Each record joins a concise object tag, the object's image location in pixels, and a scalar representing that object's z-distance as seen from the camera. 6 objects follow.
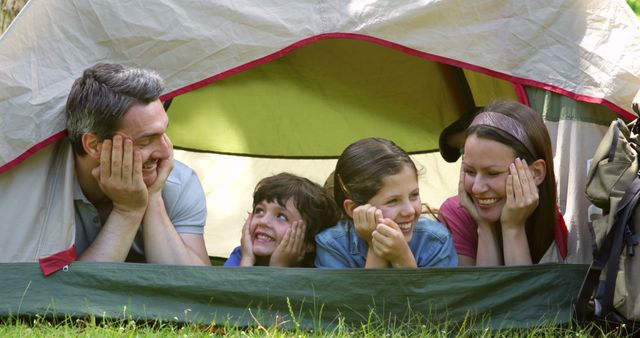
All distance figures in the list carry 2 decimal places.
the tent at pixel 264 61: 6.03
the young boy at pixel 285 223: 6.86
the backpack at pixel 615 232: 5.77
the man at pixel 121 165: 6.12
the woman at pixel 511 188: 6.26
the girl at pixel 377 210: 6.27
